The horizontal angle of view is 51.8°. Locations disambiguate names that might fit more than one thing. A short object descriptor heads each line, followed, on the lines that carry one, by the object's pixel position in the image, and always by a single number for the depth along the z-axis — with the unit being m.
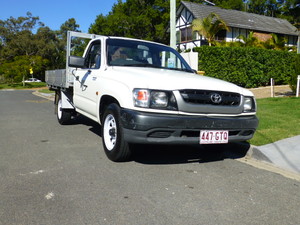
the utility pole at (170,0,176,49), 9.37
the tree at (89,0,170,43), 38.67
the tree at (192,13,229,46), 24.02
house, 31.22
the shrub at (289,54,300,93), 11.98
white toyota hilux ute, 3.86
